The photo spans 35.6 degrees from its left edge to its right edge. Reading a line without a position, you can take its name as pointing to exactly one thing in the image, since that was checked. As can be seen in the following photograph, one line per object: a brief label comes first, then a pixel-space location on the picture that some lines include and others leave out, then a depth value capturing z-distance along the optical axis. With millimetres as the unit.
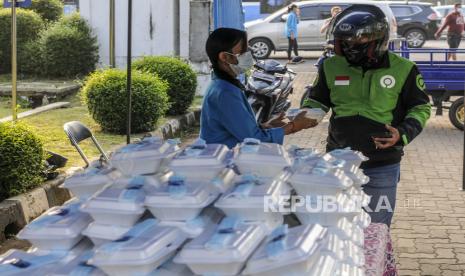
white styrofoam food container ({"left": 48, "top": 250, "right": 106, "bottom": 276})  2062
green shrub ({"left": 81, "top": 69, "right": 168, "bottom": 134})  9156
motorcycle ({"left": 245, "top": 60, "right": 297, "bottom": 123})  9445
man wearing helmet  3721
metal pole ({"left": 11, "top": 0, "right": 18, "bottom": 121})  7765
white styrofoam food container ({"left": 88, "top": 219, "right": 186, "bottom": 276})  1983
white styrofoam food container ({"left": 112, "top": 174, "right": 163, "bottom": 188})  2350
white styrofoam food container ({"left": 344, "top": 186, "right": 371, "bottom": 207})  2799
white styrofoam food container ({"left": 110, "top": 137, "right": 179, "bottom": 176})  2504
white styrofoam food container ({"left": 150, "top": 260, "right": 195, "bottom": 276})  2084
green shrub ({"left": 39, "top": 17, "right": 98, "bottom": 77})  14000
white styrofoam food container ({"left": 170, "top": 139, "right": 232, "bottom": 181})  2420
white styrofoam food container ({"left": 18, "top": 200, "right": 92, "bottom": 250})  2236
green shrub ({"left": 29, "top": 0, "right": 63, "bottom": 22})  17800
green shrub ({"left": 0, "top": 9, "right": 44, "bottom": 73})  15047
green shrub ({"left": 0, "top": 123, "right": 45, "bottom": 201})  5723
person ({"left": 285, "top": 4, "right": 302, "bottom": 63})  21031
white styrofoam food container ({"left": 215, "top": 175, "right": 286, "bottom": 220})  2232
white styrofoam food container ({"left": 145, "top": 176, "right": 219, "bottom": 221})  2201
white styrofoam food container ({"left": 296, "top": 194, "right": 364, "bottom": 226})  2439
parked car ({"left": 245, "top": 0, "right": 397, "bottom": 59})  22266
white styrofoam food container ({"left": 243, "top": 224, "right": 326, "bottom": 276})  1994
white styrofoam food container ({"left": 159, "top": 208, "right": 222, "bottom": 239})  2180
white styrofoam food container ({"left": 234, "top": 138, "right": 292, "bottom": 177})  2469
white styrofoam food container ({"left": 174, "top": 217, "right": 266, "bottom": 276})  1991
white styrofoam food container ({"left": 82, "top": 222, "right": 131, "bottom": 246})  2203
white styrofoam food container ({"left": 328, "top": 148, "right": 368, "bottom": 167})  2995
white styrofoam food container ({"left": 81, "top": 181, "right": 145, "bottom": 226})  2205
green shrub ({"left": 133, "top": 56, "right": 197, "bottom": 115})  10969
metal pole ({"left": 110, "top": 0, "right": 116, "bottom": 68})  10075
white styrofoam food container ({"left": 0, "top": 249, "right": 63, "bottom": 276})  2113
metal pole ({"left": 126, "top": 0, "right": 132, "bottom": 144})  5209
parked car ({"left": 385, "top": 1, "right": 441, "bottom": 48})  26000
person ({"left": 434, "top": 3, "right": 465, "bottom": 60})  21422
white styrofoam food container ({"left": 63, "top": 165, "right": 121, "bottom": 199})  2498
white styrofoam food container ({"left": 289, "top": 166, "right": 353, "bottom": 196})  2457
